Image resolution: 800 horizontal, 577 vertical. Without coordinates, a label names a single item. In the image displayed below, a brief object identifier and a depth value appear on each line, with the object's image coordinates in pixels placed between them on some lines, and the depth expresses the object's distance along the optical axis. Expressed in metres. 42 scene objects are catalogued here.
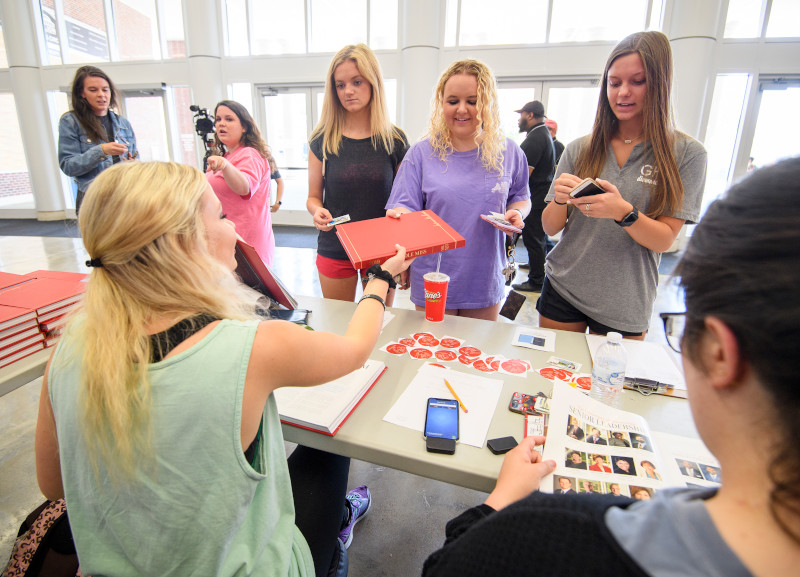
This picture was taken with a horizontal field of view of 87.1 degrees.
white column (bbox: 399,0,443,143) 5.80
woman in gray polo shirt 1.37
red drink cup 1.54
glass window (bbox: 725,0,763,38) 5.43
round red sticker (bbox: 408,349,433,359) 1.36
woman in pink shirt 2.21
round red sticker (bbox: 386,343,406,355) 1.39
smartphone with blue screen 0.97
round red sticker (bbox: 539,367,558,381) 1.25
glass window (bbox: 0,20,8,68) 7.68
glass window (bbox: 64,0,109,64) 7.45
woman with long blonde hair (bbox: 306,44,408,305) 2.01
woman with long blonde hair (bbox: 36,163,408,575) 0.68
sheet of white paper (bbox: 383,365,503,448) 1.01
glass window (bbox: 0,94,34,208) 8.00
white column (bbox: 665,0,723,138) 5.08
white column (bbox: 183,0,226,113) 6.41
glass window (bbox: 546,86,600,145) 6.07
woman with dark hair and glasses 0.36
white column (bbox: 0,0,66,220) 7.21
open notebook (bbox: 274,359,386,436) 1.00
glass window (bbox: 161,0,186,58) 7.05
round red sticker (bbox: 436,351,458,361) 1.35
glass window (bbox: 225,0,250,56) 6.86
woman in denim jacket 2.73
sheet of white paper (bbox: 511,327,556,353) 1.43
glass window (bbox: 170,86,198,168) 7.36
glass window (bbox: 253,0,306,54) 6.78
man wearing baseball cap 4.08
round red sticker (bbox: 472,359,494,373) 1.28
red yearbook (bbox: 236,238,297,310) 1.34
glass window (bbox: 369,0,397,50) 6.47
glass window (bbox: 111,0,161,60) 7.20
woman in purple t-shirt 1.71
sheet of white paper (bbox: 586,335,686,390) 1.22
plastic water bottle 1.08
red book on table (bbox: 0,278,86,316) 1.34
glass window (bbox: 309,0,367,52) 6.59
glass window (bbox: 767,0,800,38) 5.37
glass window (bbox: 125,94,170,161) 7.56
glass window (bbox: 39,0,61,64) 7.41
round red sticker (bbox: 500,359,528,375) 1.28
